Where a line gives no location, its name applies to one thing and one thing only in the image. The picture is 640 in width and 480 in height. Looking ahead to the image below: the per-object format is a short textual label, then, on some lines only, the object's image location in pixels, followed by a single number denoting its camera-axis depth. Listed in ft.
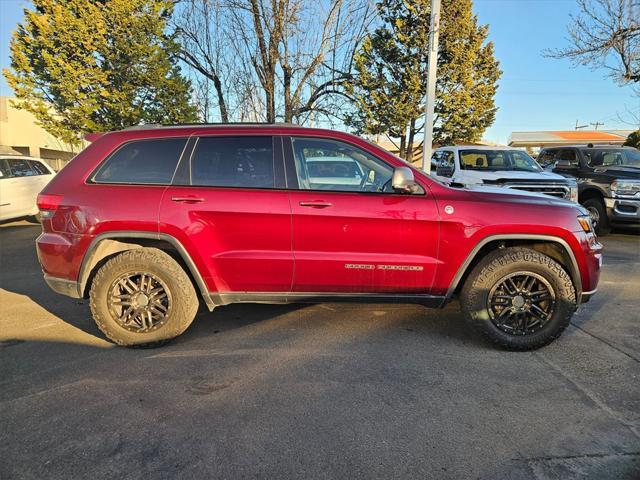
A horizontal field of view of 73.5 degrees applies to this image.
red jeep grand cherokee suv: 11.67
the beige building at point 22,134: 79.97
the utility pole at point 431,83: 34.12
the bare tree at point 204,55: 45.44
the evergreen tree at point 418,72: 61.26
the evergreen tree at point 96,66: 43.27
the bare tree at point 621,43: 41.19
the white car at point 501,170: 26.32
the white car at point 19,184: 31.99
